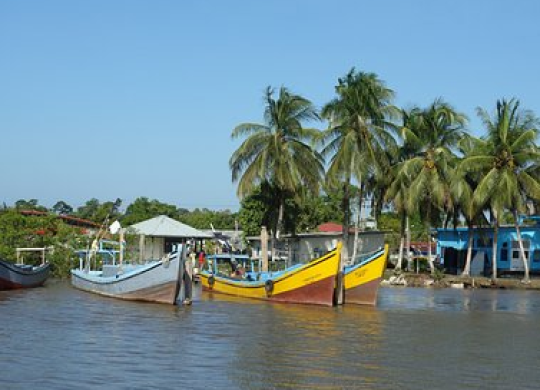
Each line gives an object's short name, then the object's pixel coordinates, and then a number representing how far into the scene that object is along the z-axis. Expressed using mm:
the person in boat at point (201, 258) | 39066
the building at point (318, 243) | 53125
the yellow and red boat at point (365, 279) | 27781
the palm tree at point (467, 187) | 44750
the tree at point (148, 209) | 85031
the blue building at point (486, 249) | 49438
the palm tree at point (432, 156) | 45562
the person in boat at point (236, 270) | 33500
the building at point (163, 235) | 50375
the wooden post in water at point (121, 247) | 26992
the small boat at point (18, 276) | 31234
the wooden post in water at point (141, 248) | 32688
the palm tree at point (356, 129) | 43531
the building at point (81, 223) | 62688
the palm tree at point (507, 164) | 42406
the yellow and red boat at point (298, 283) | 26281
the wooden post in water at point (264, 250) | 32281
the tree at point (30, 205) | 70031
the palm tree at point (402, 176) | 46797
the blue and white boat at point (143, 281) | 24578
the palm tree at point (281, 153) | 44156
